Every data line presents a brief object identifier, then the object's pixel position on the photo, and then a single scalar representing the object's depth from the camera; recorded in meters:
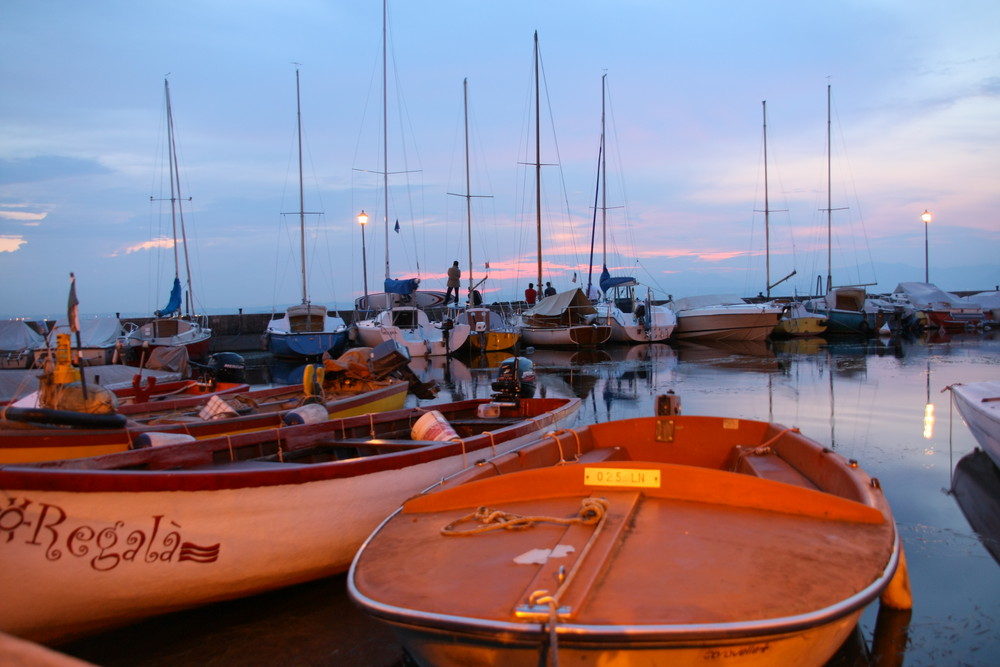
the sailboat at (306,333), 26.97
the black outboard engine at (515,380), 8.79
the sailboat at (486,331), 28.09
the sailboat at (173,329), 23.62
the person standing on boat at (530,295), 36.72
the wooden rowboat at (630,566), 2.75
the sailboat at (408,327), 27.59
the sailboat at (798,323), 33.09
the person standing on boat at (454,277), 31.66
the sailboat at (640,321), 30.55
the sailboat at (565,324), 28.84
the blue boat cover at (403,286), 31.45
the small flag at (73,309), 4.87
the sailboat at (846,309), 33.00
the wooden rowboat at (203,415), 6.11
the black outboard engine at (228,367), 17.70
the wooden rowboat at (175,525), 3.94
